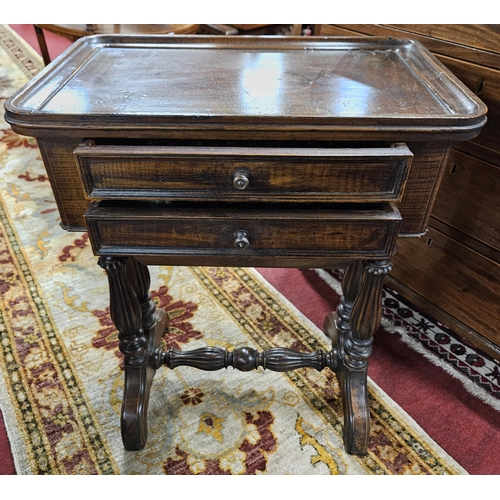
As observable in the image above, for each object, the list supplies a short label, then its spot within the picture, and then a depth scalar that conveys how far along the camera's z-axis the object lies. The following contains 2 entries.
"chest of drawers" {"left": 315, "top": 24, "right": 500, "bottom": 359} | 0.92
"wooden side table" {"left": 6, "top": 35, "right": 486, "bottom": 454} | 0.62
